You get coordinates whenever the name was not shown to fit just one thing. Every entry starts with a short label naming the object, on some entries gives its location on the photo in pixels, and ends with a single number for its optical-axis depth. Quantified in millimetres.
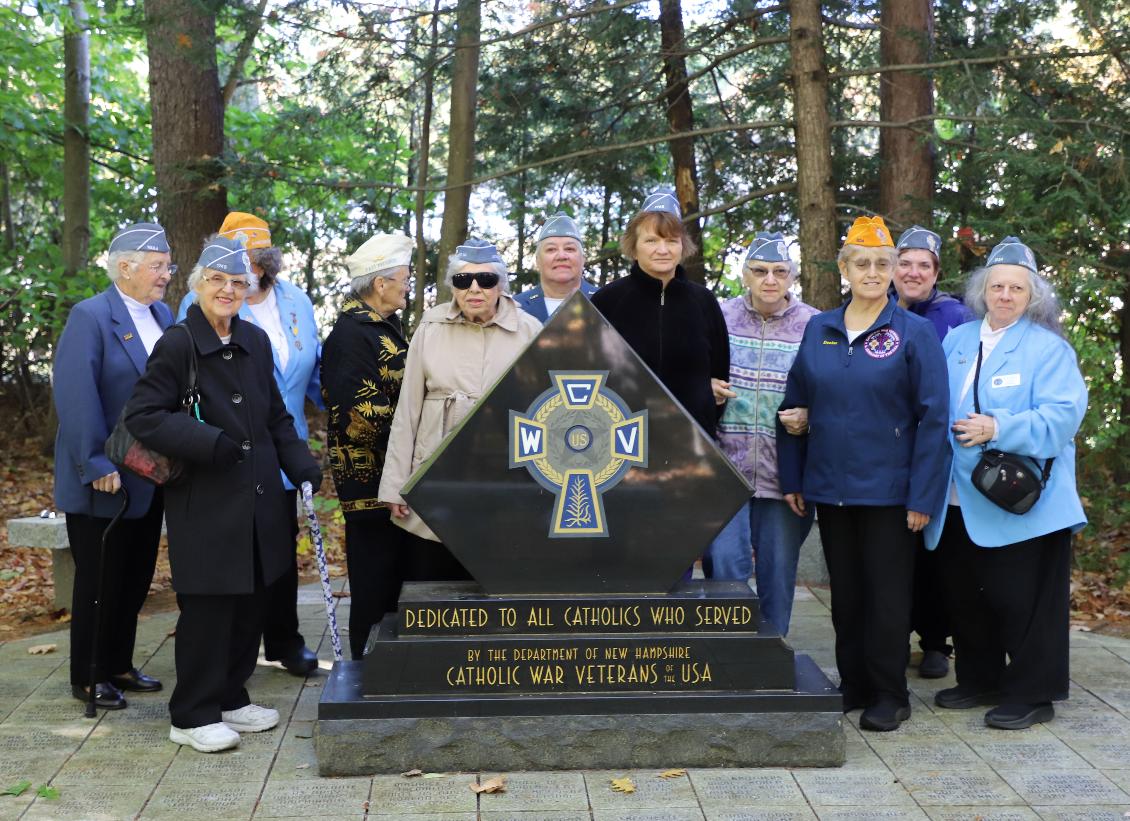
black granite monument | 4117
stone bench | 6348
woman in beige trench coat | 4559
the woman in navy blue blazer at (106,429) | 4652
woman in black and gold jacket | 4832
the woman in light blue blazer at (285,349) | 5141
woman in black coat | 4156
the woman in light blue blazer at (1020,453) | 4477
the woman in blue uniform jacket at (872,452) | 4430
